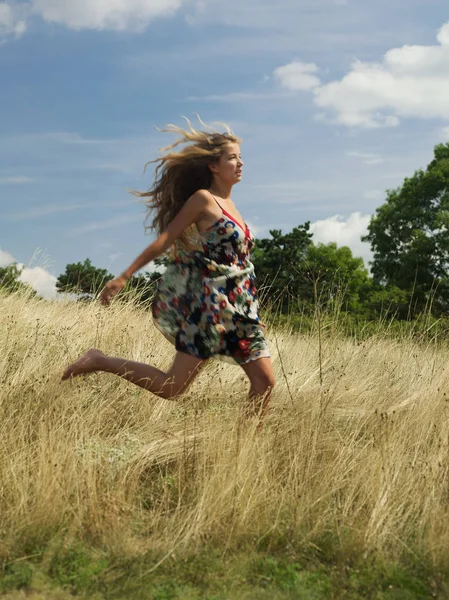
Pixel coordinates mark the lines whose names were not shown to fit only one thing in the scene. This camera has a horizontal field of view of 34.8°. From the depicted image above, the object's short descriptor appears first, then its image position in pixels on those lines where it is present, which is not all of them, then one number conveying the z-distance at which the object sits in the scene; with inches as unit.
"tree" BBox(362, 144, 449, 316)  1088.8
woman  168.2
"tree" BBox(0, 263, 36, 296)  622.6
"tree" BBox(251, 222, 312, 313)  893.8
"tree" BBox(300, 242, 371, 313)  1339.6
